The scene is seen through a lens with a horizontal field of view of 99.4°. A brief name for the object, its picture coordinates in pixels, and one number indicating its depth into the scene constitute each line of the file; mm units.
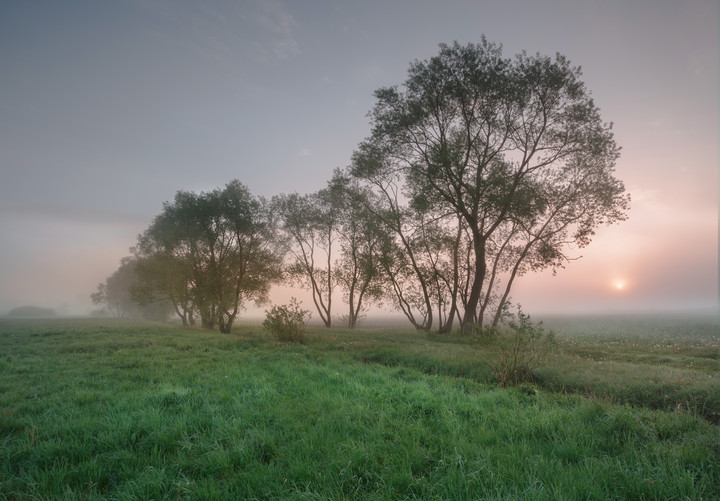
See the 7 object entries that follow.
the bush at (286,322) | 19500
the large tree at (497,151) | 22234
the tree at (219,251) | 29453
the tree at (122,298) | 67975
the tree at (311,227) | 38375
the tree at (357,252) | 31266
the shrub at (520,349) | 9664
